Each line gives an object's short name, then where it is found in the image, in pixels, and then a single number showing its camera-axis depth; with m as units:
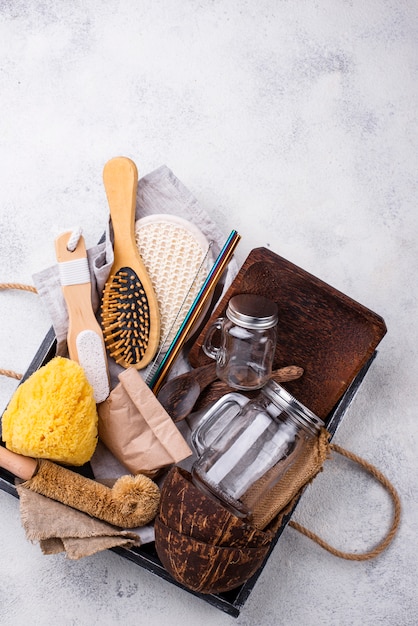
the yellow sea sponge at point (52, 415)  0.74
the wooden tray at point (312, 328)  0.79
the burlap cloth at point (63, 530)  0.73
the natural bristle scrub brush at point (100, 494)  0.76
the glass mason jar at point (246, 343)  0.76
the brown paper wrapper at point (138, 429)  0.78
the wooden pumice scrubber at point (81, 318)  0.81
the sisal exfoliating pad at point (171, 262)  0.85
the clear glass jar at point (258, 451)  0.75
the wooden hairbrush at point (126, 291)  0.83
